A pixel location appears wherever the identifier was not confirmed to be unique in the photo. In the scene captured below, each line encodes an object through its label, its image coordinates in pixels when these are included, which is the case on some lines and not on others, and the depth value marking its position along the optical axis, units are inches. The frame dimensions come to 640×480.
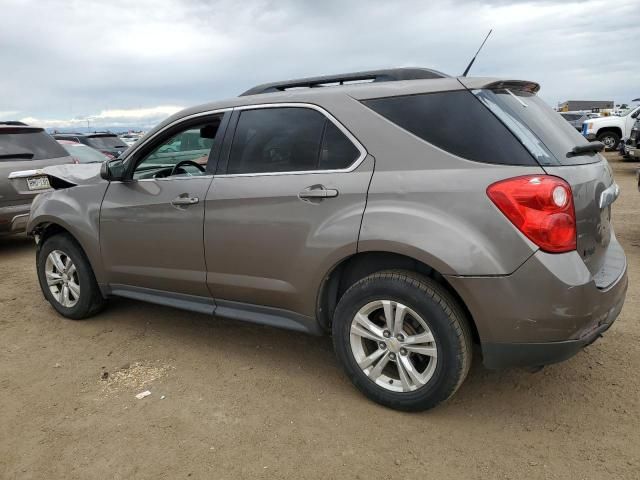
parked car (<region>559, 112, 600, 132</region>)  1024.3
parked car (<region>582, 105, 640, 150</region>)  724.7
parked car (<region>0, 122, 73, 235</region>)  253.9
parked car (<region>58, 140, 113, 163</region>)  389.9
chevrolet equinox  95.0
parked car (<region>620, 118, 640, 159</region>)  499.5
